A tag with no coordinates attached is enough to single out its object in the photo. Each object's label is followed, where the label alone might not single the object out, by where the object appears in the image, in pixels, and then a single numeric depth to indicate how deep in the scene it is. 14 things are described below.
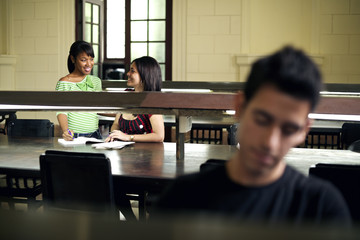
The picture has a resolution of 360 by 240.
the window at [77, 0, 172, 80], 8.61
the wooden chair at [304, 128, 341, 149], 5.11
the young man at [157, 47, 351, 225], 0.99
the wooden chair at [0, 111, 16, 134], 5.88
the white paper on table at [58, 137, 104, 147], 3.71
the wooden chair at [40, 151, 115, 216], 2.61
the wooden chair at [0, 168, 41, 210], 3.53
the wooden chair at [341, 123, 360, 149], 4.66
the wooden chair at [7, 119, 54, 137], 4.51
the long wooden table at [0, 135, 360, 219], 2.67
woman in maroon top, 3.80
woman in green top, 4.20
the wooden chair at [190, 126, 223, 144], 8.23
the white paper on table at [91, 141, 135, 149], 3.51
